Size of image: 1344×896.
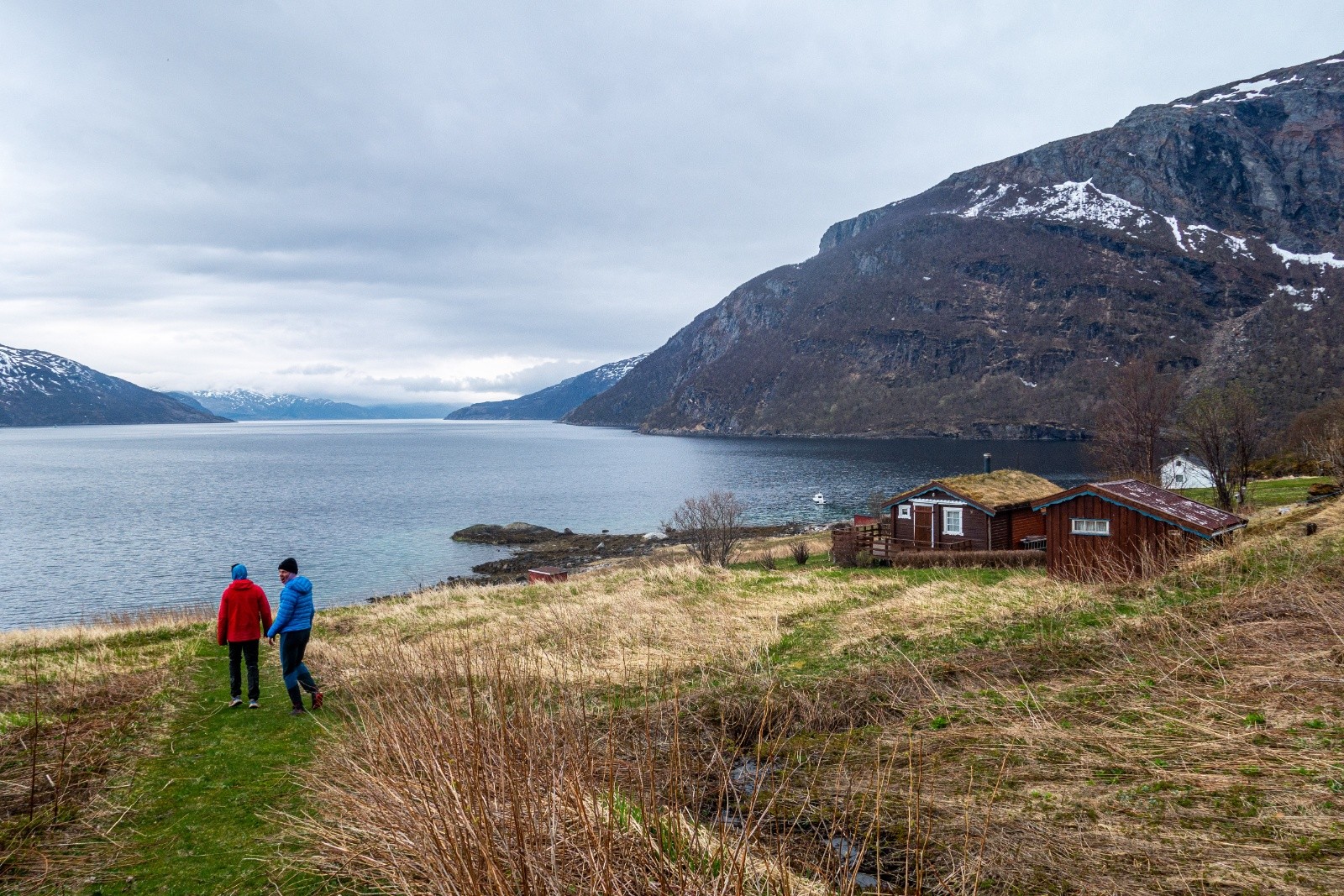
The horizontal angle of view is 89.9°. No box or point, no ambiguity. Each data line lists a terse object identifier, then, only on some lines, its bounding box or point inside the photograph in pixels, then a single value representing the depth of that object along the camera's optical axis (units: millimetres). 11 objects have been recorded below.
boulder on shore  55719
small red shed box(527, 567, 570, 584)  29745
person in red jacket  9648
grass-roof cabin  30812
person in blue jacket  9266
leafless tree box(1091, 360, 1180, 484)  44938
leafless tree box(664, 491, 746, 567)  33844
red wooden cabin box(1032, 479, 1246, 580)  18719
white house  52219
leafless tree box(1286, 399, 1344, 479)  21734
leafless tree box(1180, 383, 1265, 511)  34719
